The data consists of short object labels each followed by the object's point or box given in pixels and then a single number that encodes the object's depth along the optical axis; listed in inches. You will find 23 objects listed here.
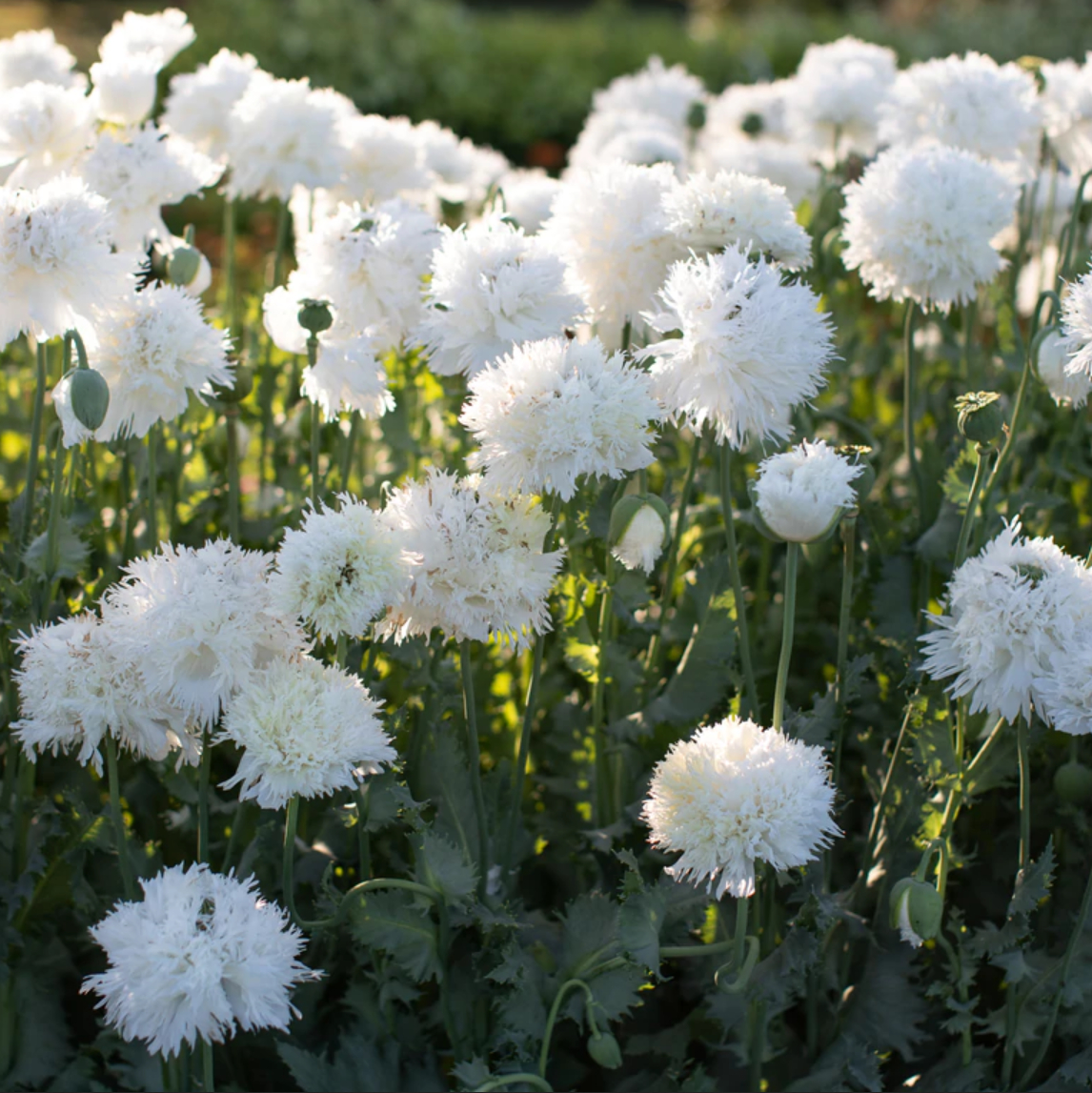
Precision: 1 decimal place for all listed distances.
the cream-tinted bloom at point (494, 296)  63.9
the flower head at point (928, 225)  74.5
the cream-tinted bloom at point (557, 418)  55.4
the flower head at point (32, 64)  96.7
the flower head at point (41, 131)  77.1
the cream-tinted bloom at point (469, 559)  55.5
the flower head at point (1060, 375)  66.9
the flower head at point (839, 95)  114.8
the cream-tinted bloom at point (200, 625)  54.3
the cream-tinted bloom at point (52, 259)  61.0
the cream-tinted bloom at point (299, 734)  52.9
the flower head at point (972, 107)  93.6
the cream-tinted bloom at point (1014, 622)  56.7
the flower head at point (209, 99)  95.1
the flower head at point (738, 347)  57.3
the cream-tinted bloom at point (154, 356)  66.4
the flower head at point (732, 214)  65.7
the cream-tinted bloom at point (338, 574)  52.8
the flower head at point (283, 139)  88.9
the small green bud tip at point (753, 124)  128.7
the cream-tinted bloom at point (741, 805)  53.2
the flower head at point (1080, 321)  60.0
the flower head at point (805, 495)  53.9
